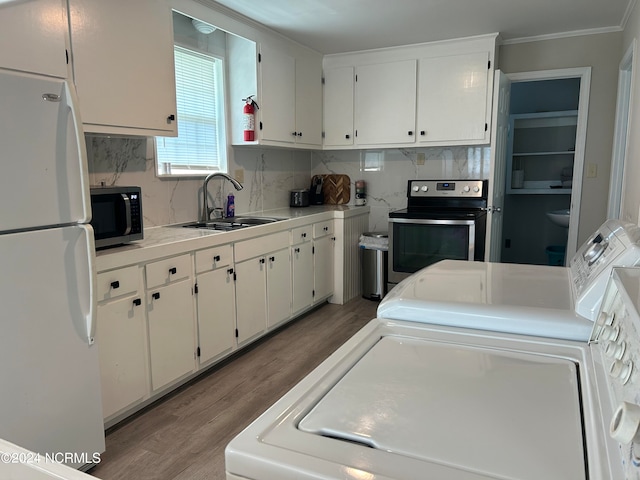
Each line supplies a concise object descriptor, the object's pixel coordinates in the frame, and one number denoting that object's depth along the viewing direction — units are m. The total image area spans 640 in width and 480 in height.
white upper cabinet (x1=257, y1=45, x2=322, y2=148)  3.65
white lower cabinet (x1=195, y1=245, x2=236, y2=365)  2.68
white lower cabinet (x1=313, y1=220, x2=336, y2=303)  3.95
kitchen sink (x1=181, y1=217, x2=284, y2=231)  3.20
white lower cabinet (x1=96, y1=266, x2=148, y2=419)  2.09
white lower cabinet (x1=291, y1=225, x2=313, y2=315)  3.65
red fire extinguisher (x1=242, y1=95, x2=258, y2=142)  3.56
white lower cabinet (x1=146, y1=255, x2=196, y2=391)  2.35
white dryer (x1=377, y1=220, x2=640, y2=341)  1.14
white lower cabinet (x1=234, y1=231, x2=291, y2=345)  3.03
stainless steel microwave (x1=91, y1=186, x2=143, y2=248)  2.13
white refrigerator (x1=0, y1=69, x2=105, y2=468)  1.56
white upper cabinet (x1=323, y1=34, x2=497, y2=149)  3.87
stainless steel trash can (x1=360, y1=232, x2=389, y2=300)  4.32
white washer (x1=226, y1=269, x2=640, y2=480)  0.67
